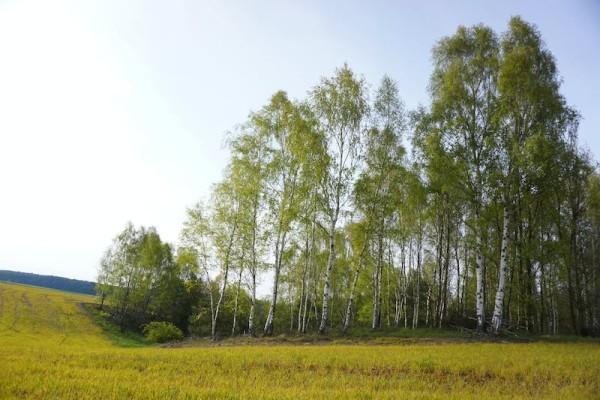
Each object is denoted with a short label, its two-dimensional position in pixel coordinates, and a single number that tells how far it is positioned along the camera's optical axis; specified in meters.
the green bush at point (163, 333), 45.69
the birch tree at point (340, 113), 27.33
